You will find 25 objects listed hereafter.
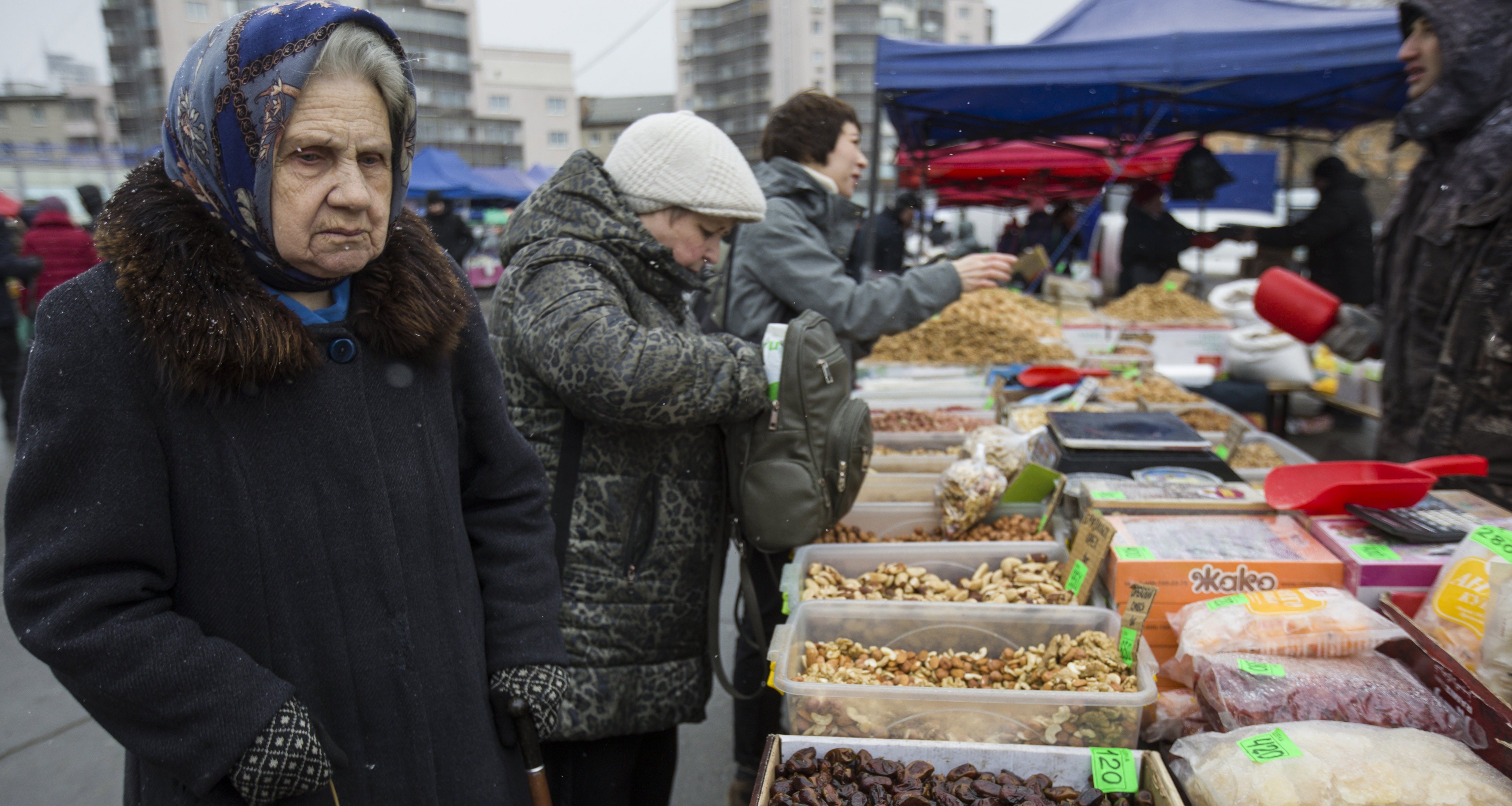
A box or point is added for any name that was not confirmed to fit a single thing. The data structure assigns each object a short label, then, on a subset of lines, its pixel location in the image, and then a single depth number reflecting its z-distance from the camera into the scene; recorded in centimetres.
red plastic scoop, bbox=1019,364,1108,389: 340
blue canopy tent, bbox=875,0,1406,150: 458
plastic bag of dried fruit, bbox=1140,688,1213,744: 140
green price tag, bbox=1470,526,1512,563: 126
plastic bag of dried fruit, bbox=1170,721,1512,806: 105
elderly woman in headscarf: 91
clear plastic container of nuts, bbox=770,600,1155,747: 132
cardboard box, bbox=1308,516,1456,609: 147
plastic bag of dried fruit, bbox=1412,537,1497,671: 129
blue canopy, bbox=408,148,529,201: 1507
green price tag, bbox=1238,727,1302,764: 112
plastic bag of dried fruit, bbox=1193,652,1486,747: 121
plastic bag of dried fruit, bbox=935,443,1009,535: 205
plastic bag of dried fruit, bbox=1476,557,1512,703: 116
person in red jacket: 622
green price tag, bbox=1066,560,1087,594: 164
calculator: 151
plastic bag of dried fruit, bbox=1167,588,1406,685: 137
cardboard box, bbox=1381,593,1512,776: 111
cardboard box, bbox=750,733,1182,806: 123
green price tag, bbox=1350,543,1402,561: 150
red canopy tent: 754
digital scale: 215
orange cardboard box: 154
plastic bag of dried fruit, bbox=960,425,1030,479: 224
